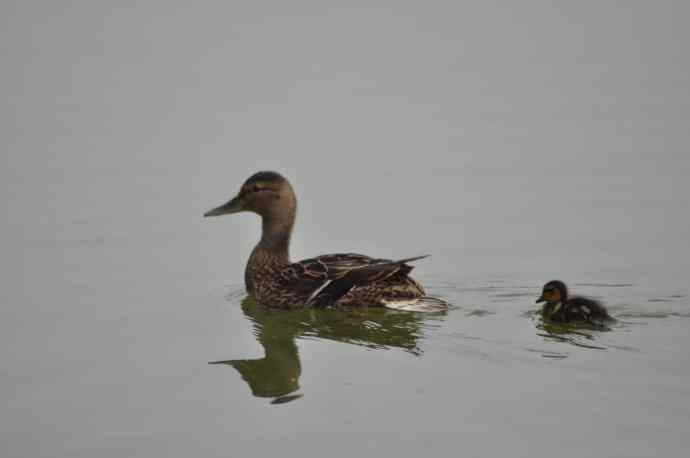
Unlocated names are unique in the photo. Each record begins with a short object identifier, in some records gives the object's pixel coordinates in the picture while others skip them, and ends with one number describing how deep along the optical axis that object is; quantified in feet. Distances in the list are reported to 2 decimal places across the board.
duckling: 41.57
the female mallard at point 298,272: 45.44
